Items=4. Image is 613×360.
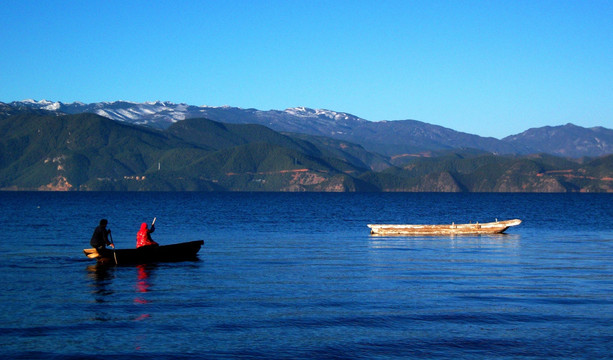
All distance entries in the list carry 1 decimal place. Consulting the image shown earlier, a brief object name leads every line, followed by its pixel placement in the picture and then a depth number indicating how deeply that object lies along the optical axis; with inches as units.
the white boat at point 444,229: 2896.2
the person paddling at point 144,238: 1868.8
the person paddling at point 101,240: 1764.3
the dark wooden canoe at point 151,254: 1784.0
